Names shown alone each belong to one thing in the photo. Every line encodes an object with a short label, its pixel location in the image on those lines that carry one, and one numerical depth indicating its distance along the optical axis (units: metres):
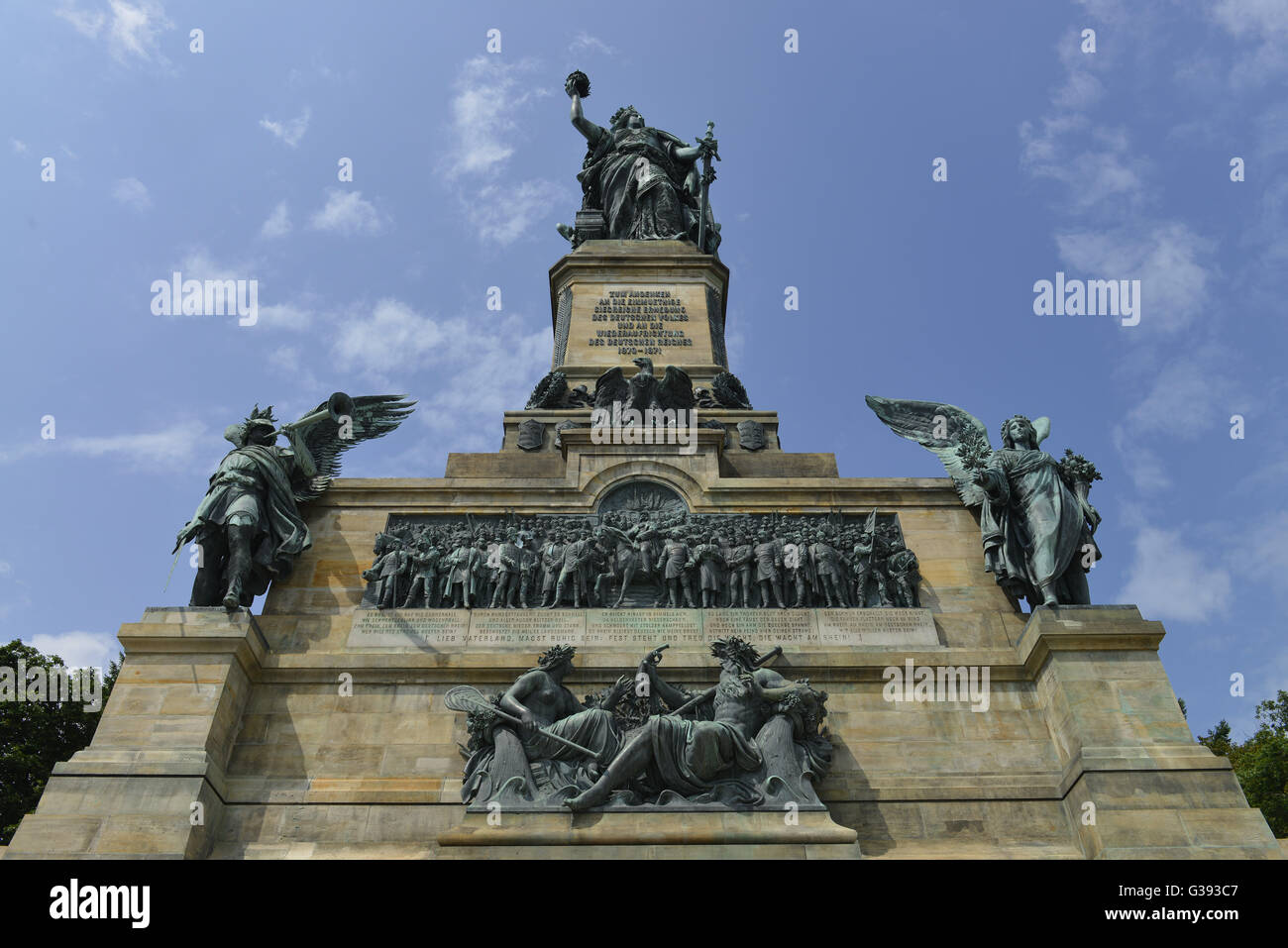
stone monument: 11.17
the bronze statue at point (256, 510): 13.63
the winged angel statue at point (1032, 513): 13.66
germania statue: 22.86
